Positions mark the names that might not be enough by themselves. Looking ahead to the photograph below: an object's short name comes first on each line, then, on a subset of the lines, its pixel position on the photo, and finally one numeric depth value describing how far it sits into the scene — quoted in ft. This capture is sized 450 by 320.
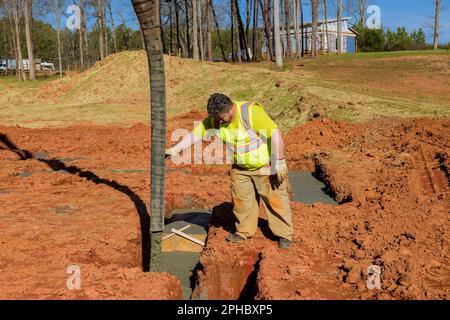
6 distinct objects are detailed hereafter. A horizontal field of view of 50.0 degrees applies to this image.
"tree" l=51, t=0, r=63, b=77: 140.17
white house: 174.09
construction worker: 14.70
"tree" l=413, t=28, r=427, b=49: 170.99
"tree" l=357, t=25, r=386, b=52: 155.33
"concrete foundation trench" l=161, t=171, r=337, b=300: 16.06
